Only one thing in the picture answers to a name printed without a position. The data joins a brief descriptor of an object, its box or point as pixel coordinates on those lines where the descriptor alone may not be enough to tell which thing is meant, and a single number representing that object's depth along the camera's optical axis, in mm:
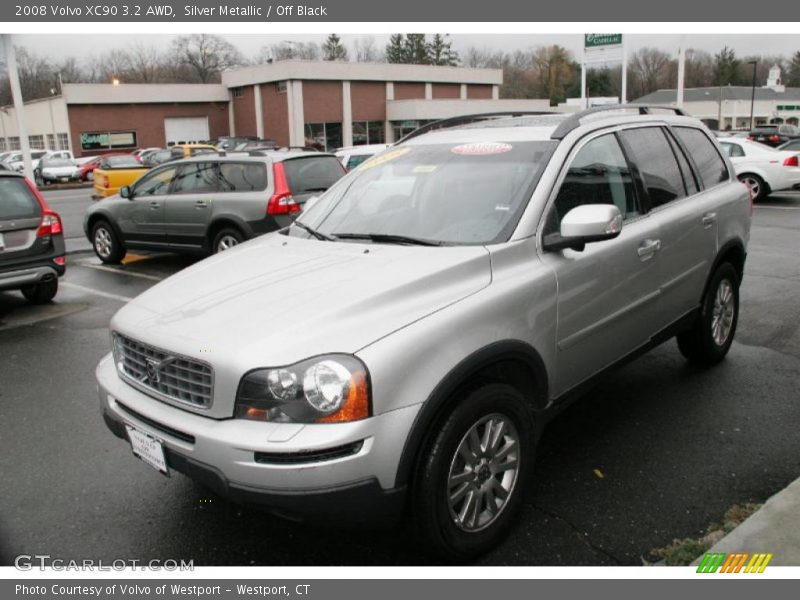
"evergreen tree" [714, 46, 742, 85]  109500
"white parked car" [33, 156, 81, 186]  34875
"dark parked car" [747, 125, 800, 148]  29173
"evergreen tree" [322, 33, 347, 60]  89500
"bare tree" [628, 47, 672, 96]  98688
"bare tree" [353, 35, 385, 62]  97312
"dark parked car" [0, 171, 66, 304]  7473
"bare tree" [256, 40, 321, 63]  85062
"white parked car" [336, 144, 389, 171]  16595
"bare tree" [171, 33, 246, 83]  88062
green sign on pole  32969
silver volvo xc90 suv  2551
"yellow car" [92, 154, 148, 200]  19172
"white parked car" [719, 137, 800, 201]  16500
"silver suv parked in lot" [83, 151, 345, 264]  8898
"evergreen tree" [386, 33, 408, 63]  89000
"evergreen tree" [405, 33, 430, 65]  88062
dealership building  47219
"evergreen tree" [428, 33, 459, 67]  90500
